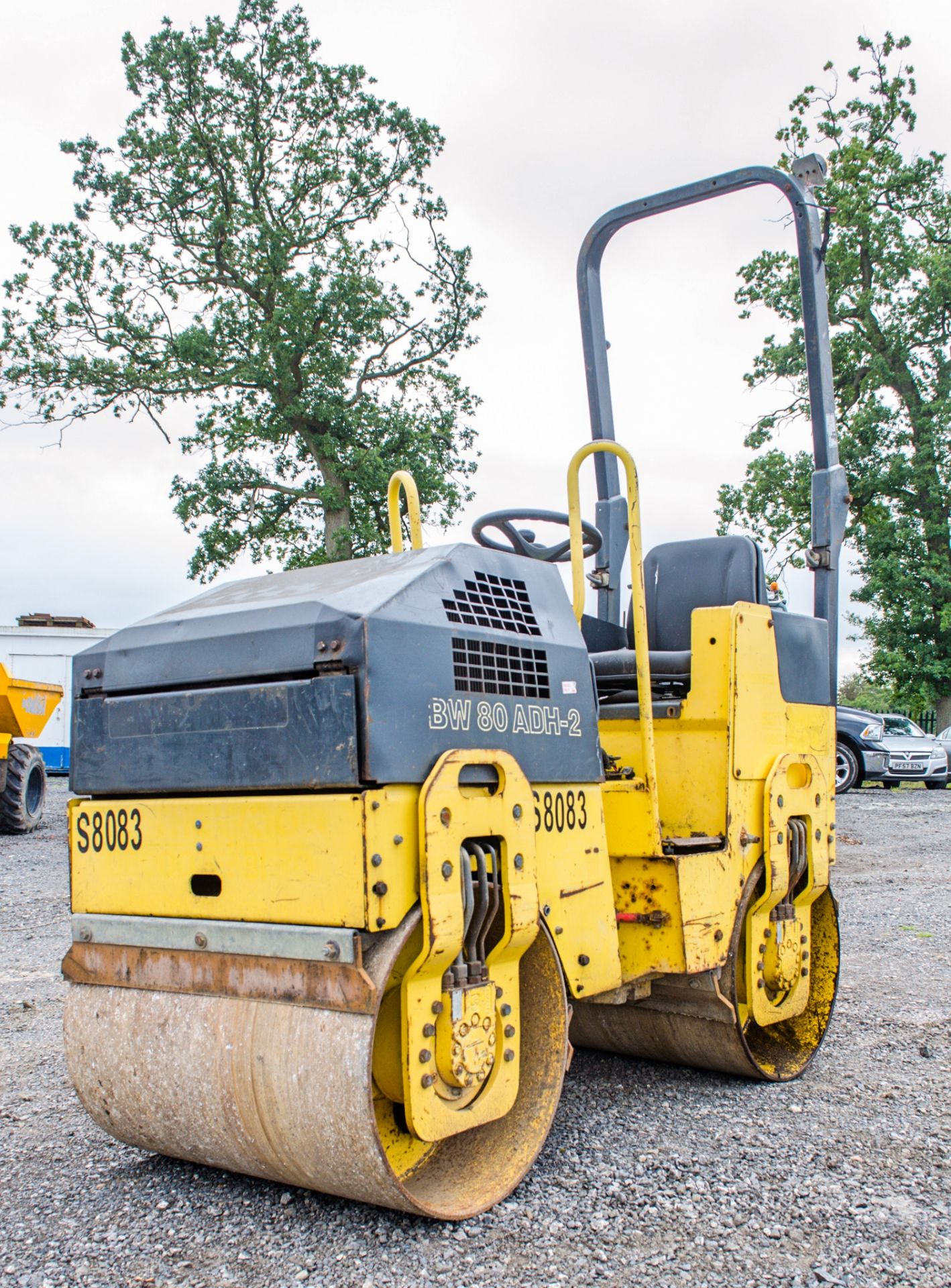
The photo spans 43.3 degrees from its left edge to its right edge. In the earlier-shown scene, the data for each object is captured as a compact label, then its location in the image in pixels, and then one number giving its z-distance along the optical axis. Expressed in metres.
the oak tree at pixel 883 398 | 23.80
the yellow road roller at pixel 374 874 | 2.49
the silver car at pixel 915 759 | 16.75
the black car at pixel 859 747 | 15.51
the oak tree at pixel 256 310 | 21.19
